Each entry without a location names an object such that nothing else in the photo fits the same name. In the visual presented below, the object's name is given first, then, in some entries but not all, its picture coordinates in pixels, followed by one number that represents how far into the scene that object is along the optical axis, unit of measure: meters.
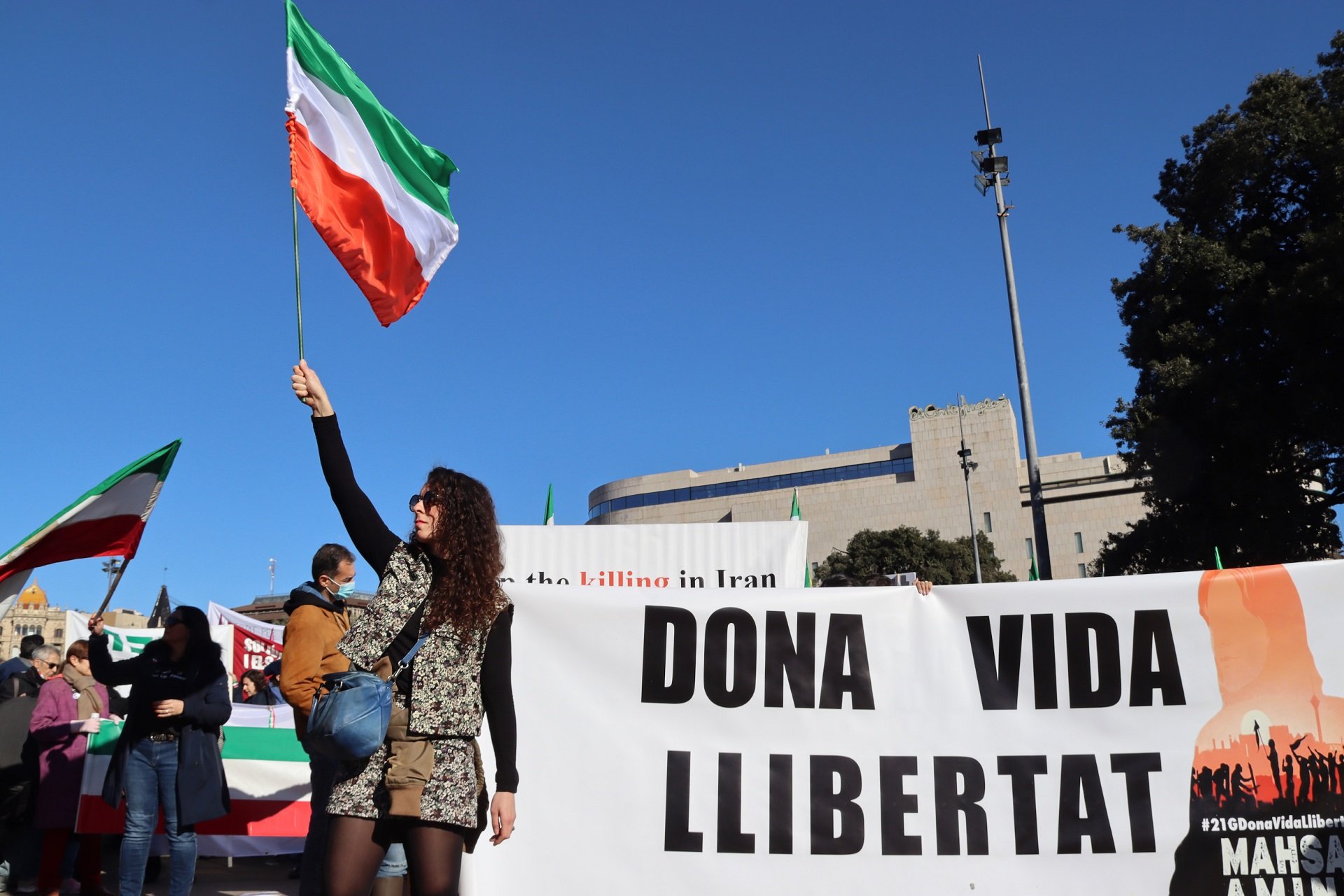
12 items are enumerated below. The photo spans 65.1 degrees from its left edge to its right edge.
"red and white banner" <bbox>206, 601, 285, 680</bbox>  13.06
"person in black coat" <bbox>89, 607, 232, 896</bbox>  5.03
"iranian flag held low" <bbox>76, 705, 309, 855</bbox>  6.98
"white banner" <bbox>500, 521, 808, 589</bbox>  9.39
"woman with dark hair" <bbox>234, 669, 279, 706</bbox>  9.26
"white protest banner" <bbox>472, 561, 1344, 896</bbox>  4.39
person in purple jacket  6.19
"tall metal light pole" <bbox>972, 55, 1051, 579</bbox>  16.91
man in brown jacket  4.05
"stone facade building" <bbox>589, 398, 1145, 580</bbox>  74.81
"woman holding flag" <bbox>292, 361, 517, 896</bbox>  2.74
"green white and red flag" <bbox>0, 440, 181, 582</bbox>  4.46
